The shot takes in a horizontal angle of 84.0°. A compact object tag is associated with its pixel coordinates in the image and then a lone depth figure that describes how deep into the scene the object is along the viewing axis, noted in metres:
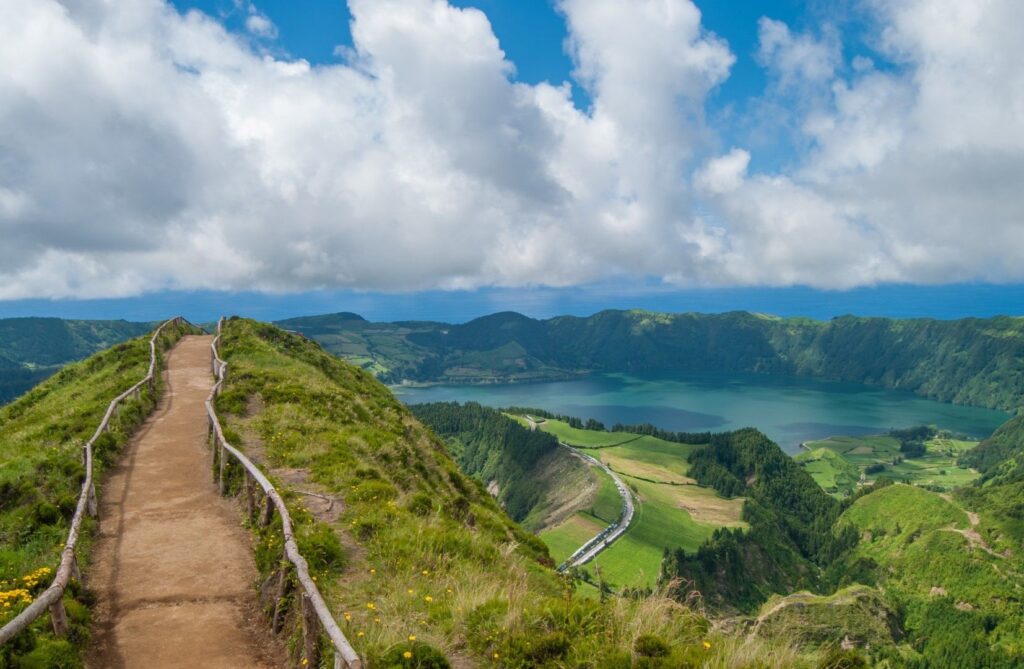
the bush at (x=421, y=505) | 19.66
